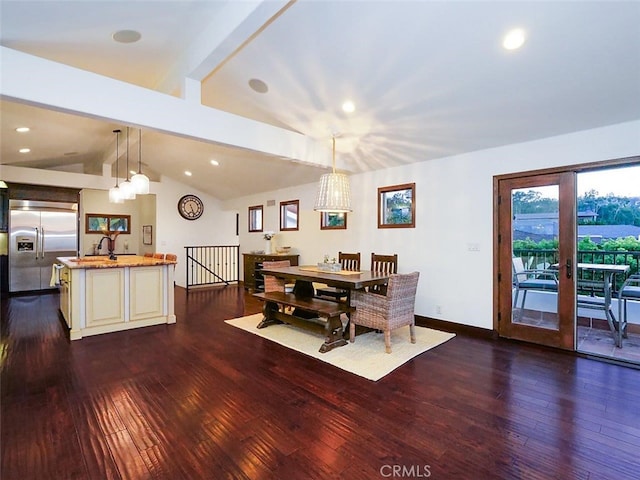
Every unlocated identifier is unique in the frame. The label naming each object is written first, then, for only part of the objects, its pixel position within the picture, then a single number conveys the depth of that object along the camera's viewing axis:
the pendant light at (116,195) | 4.94
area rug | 3.21
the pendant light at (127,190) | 4.66
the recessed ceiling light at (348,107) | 3.79
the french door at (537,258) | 3.63
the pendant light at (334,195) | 3.92
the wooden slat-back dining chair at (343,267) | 4.91
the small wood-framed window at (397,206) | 5.00
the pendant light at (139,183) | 4.61
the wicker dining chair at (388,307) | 3.53
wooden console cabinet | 7.12
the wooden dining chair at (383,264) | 4.73
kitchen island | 4.17
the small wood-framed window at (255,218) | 8.37
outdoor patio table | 3.77
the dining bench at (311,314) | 3.75
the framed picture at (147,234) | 9.04
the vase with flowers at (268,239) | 7.49
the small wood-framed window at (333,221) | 6.12
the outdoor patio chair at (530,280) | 3.82
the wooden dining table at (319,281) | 3.66
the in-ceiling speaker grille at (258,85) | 3.89
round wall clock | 9.11
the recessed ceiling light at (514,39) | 2.49
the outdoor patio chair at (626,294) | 3.71
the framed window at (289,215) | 7.29
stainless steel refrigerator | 6.95
